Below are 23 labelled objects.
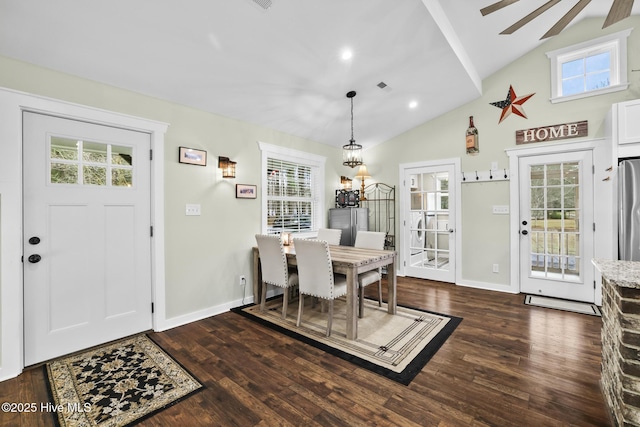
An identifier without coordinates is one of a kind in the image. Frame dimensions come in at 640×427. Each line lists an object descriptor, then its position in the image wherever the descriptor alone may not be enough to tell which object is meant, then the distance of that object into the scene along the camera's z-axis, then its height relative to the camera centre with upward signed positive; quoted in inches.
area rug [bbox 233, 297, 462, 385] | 90.2 -47.6
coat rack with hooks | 162.4 +22.3
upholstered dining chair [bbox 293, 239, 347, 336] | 107.6 -24.0
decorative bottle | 169.4 +44.5
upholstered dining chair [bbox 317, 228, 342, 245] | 164.4 -13.3
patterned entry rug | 69.0 -48.6
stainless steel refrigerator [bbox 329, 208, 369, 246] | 194.4 -5.7
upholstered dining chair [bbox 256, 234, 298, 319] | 124.1 -23.7
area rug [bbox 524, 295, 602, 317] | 131.6 -45.7
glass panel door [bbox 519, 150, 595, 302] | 142.9 -6.8
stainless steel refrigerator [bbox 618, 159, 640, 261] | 114.3 +1.9
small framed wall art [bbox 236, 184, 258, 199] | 142.3 +11.4
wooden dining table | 105.8 -22.0
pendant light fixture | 137.3 +29.1
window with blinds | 166.9 +10.4
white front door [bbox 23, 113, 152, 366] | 90.0 -7.6
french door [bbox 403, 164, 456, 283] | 182.7 -6.9
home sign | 141.9 +42.4
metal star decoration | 156.6 +62.0
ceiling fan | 58.6 +46.1
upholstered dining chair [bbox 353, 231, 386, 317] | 125.6 -18.2
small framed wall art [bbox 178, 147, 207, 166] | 120.8 +25.3
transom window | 133.1 +72.6
